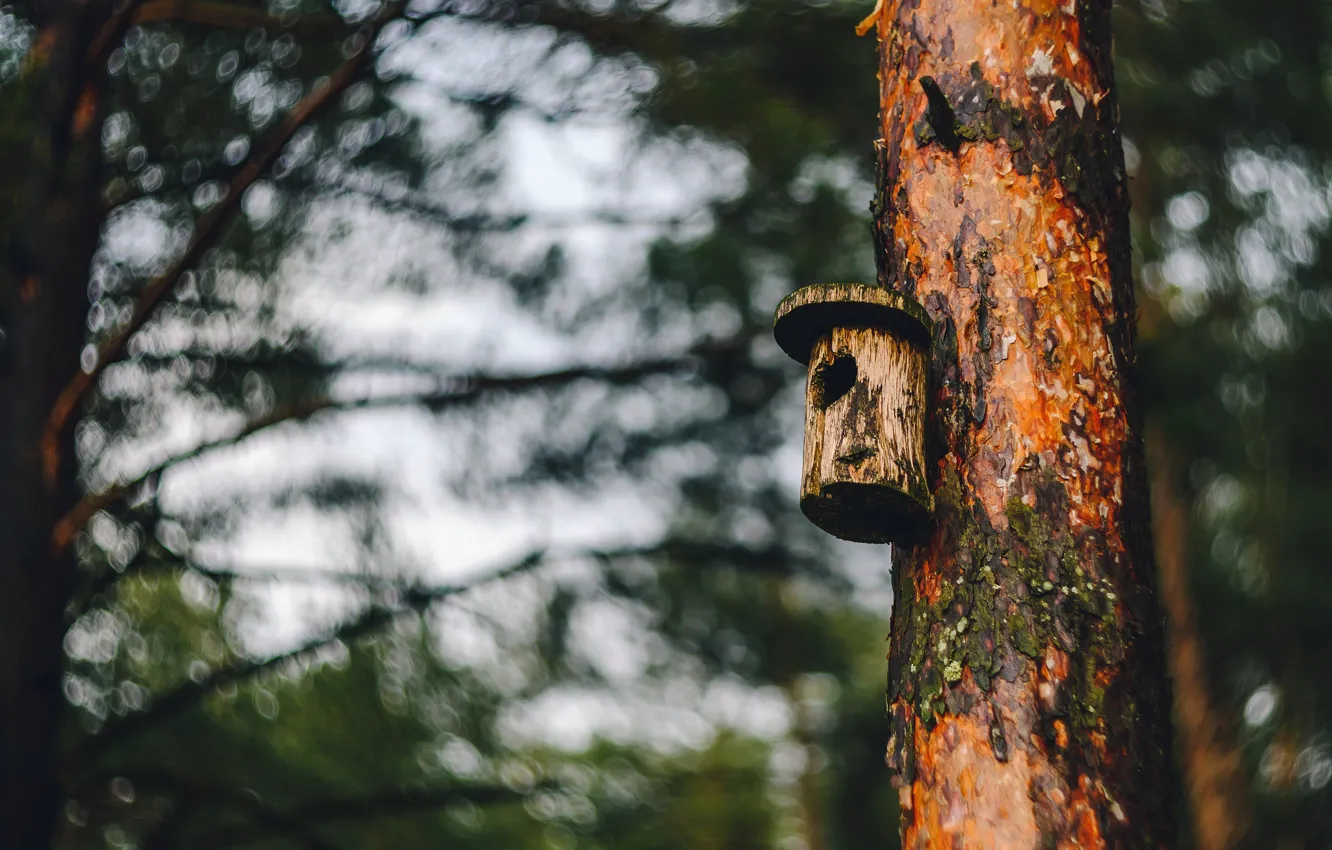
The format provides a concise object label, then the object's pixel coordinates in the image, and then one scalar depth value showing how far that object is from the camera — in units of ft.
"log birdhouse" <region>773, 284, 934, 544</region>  5.85
